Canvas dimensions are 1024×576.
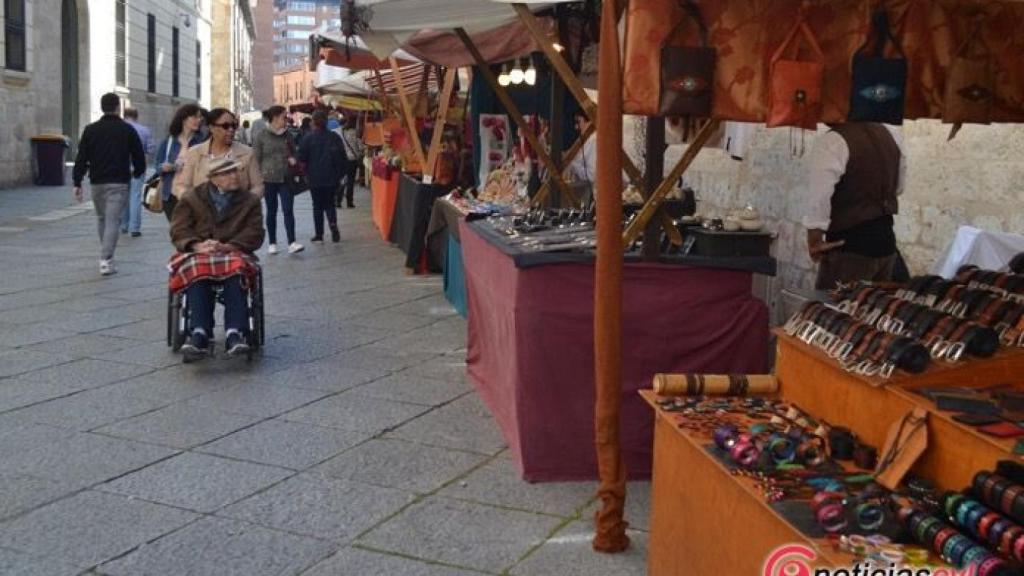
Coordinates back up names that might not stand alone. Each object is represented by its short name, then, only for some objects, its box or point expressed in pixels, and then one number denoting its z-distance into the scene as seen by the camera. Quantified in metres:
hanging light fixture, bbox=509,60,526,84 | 9.34
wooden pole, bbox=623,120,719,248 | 4.05
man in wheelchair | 6.34
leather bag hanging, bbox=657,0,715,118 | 3.32
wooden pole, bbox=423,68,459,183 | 10.50
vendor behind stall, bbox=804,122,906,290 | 4.81
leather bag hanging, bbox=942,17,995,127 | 3.46
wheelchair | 6.48
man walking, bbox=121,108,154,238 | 13.69
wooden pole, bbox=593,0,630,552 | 3.37
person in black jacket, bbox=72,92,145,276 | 10.12
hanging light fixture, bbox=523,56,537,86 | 9.17
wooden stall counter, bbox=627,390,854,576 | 2.45
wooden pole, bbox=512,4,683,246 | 4.67
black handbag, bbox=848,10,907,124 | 3.37
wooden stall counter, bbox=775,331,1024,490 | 2.47
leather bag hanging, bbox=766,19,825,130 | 3.30
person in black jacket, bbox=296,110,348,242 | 12.54
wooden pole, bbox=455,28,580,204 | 6.52
